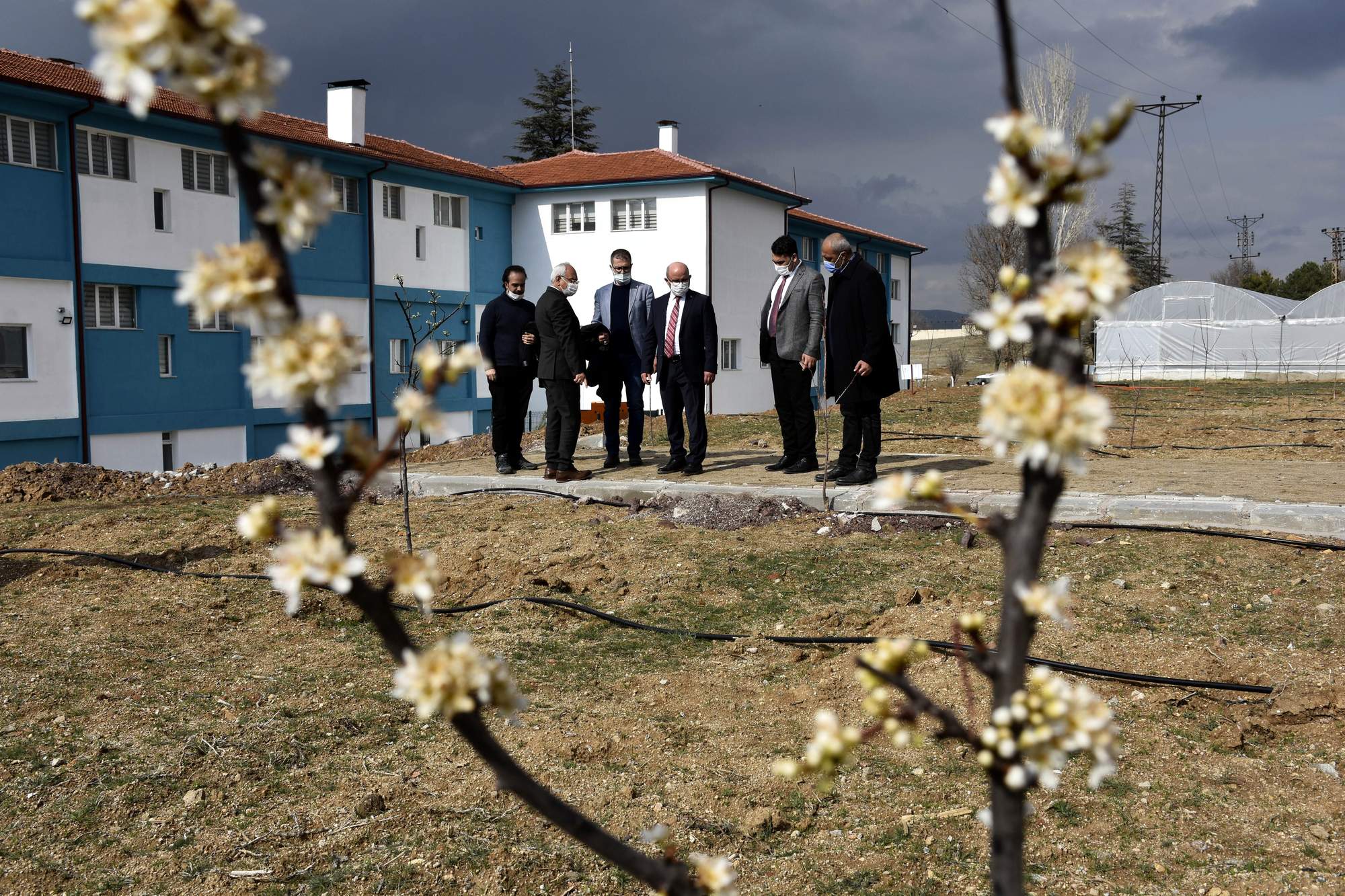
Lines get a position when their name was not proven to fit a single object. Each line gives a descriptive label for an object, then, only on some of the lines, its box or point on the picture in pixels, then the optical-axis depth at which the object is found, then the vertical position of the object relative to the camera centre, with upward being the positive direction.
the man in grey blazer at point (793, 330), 10.00 +0.47
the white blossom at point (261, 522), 1.03 -0.13
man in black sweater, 11.20 +0.27
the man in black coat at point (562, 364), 10.03 +0.17
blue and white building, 19.77 +3.22
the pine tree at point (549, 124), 57.09 +13.85
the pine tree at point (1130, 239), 87.19 +11.82
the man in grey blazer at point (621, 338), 11.25 +0.45
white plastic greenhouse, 45.94 +1.86
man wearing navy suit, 10.49 +0.25
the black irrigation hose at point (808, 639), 4.75 -1.36
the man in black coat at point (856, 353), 9.20 +0.23
